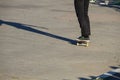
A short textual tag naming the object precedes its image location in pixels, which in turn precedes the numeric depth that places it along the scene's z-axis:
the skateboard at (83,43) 13.86
